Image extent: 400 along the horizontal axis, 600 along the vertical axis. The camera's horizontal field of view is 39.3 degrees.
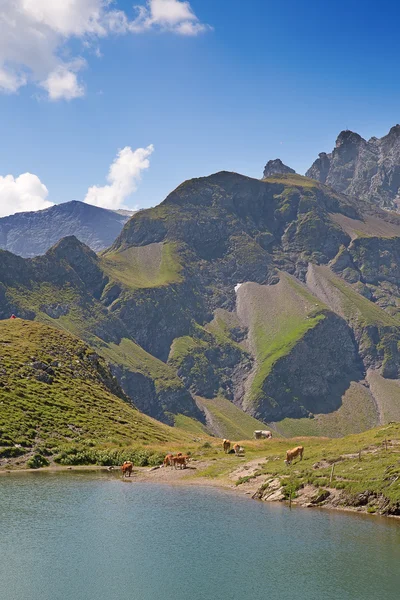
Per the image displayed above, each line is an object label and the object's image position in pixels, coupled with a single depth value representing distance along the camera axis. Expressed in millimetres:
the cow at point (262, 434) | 148875
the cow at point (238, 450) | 94650
